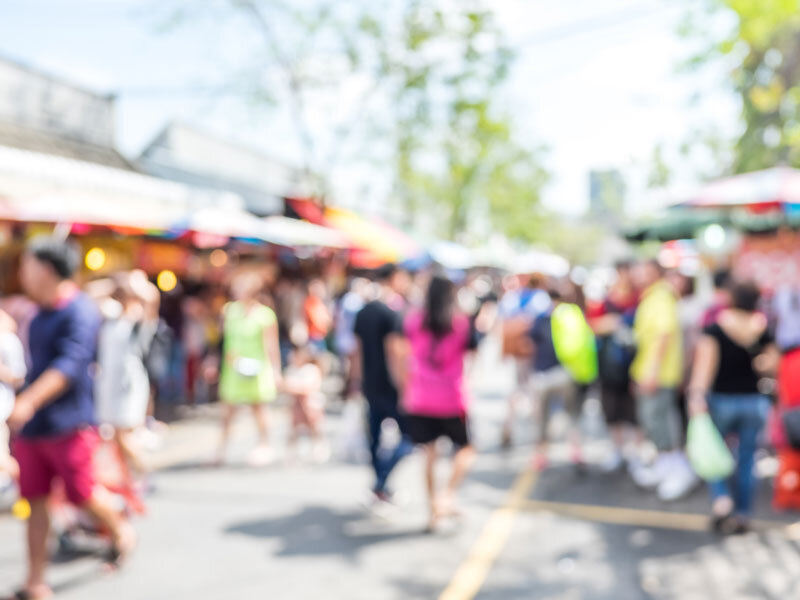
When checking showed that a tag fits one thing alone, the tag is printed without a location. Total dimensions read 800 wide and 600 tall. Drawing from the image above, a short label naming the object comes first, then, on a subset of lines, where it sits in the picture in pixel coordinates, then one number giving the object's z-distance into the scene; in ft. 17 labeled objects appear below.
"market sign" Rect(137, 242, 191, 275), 35.83
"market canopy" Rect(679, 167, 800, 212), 19.40
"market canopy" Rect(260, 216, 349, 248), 35.76
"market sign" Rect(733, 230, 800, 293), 28.12
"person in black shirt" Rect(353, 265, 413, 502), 17.92
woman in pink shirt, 16.15
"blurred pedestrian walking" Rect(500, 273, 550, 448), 24.67
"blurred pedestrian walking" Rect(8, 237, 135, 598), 12.05
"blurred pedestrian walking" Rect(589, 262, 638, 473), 21.82
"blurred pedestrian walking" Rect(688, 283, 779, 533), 15.75
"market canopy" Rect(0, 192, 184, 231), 24.68
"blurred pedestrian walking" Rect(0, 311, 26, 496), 14.70
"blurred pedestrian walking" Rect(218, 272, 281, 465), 21.72
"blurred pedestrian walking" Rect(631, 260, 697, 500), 19.07
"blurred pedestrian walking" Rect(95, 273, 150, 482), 16.38
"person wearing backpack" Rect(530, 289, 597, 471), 21.36
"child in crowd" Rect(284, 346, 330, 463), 23.31
